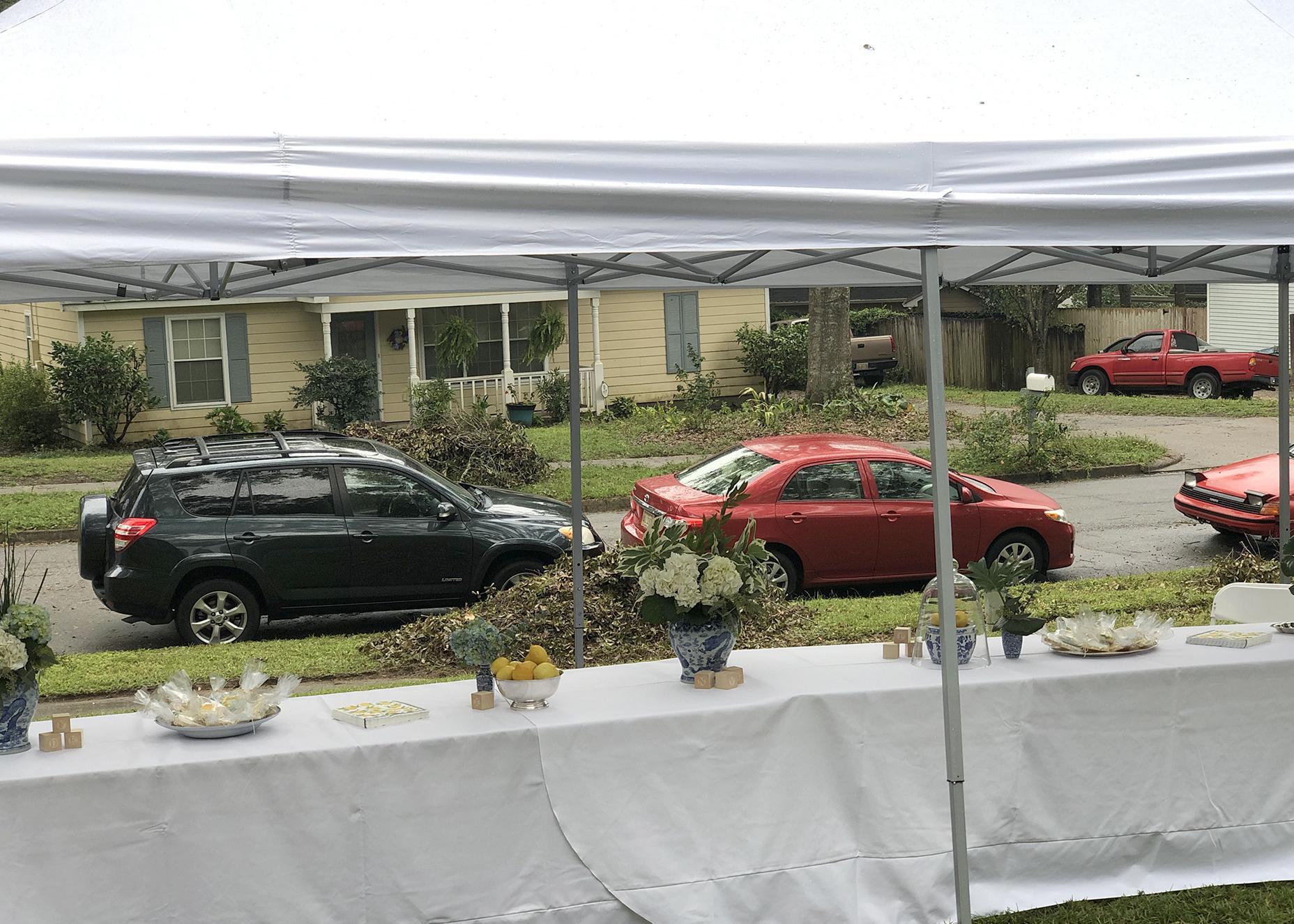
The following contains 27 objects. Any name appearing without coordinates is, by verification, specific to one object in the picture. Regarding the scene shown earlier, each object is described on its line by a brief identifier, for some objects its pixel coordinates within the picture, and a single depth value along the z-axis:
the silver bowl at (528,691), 4.70
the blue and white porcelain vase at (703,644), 5.02
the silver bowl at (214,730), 4.39
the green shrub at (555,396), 26.34
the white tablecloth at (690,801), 4.16
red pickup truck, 29.75
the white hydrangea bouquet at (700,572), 4.92
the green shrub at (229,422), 23.78
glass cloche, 5.23
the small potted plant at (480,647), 4.81
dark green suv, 9.95
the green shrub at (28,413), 23.75
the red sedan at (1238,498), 13.17
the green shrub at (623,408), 26.91
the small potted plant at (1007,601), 5.32
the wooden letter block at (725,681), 4.97
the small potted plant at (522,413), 25.73
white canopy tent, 3.55
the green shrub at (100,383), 23.06
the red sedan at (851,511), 11.56
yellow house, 25.06
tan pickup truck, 34.50
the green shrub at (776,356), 29.28
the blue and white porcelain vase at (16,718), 4.25
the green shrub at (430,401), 21.41
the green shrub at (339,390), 23.84
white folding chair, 6.25
